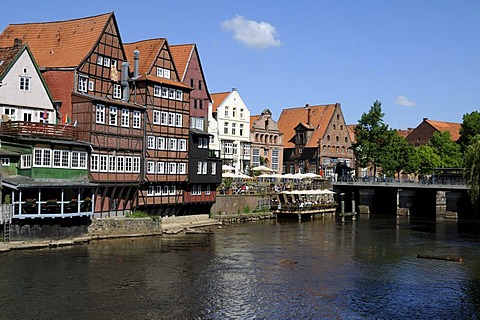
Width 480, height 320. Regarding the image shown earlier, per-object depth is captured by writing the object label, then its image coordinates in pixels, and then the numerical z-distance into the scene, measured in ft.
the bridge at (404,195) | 241.55
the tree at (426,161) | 313.73
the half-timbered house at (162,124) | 169.78
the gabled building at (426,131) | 410.93
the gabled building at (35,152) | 132.16
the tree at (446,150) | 322.96
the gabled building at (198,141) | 185.57
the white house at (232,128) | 256.32
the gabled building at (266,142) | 281.74
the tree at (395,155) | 289.94
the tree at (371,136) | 292.81
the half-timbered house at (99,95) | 152.35
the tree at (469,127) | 322.96
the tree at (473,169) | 167.32
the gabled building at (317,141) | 314.76
